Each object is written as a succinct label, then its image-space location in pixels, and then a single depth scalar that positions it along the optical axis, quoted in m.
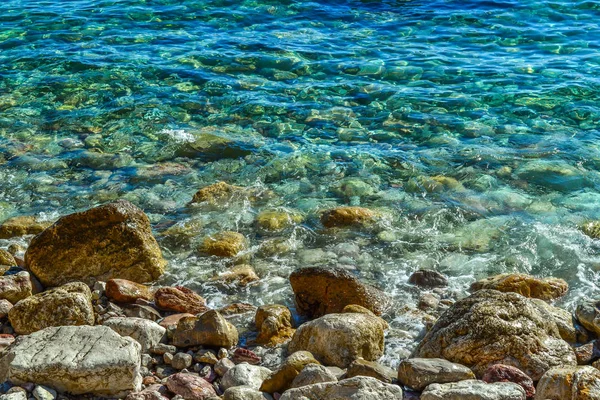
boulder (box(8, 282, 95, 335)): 7.46
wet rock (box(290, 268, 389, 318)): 8.26
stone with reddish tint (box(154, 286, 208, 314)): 8.24
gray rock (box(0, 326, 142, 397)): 6.02
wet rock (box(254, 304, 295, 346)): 7.70
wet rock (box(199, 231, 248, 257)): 9.67
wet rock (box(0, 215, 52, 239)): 10.15
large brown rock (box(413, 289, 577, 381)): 6.71
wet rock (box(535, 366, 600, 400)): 5.60
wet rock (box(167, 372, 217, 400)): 6.25
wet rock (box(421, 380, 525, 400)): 5.71
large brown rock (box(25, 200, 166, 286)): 8.82
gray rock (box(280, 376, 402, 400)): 5.69
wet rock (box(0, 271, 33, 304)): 8.14
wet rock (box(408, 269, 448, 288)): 8.91
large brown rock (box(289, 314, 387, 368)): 6.97
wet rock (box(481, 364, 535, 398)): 6.26
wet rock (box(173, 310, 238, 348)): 7.27
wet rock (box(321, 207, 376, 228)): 10.30
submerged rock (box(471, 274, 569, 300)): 8.38
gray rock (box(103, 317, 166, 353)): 7.20
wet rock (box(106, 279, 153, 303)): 8.26
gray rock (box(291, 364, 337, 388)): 6.16
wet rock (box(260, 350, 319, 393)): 6.33
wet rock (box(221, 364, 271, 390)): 6.47
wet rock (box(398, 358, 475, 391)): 6.20
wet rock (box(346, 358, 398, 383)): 6.36
